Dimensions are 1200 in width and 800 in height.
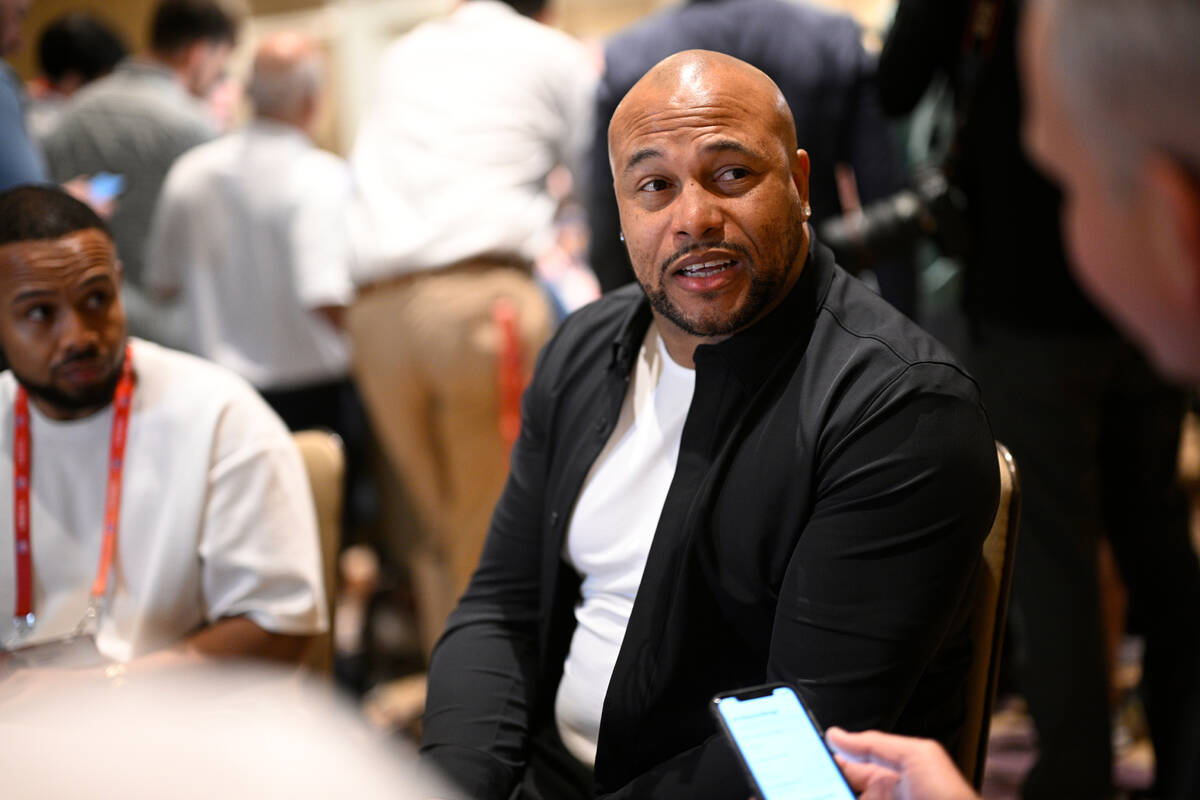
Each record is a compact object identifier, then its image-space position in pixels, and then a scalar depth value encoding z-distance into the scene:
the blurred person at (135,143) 3.32
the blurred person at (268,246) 3.32
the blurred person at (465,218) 2.92
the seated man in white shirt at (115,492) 1.86
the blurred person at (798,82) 2.50
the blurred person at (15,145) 2.36
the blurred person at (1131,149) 0.72
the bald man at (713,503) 1.40
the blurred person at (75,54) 3.90
